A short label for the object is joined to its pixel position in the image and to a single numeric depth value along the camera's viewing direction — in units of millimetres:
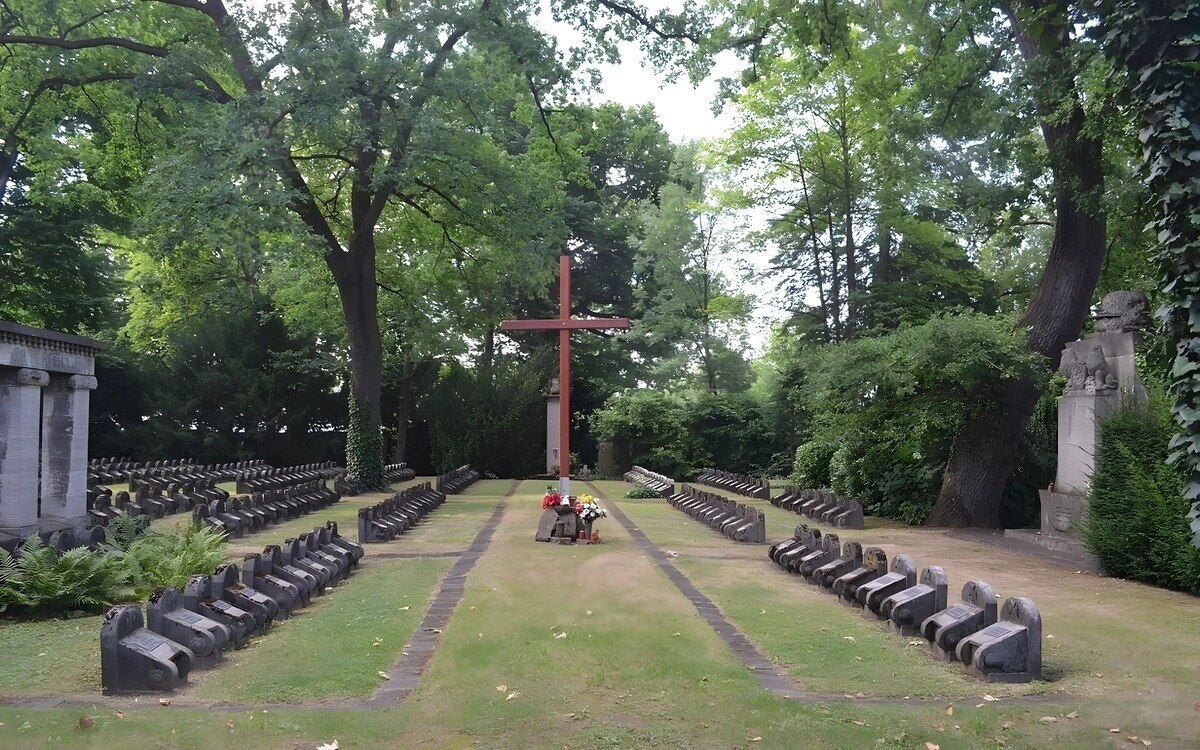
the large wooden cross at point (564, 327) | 15180
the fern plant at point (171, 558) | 9562
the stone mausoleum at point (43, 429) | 11992
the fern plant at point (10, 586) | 8391
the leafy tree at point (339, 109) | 18516
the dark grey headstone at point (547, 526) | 14395
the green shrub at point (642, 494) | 25938
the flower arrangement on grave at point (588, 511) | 14352
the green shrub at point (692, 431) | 34281
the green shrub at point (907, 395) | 15469
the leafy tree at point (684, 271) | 38812
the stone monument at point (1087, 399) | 13250
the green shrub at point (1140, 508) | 10500
